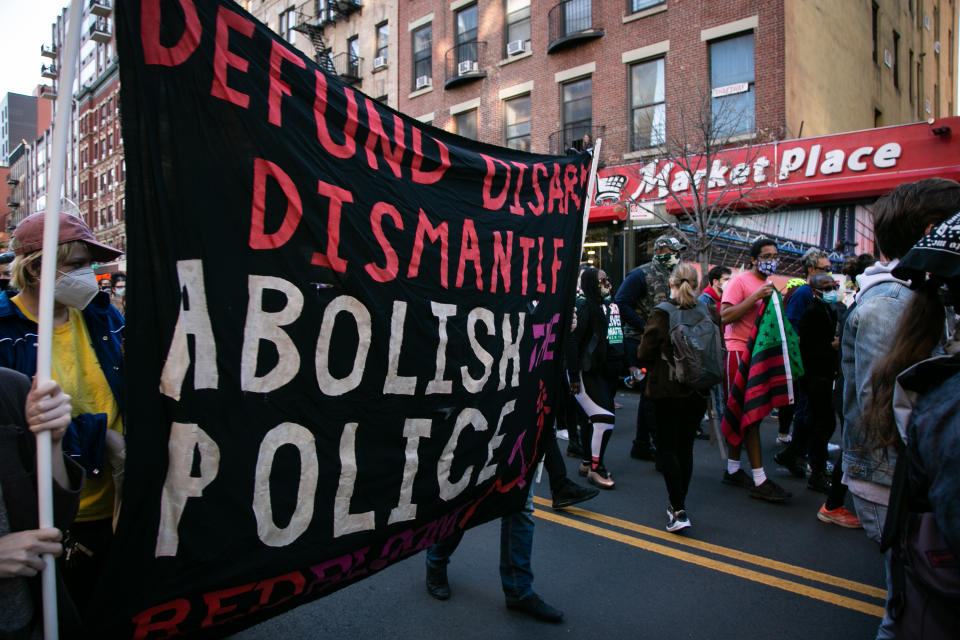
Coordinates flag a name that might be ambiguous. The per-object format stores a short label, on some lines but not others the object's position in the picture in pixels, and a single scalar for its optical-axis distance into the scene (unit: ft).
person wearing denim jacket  6.88
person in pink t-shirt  17.88
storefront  43.62
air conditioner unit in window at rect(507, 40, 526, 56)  62.08
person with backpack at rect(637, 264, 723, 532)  14.44
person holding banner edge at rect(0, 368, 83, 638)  4.91
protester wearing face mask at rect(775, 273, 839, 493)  17.71
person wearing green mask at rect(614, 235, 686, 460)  20.83
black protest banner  5.28
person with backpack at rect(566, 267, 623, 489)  18.38
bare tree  47.24
